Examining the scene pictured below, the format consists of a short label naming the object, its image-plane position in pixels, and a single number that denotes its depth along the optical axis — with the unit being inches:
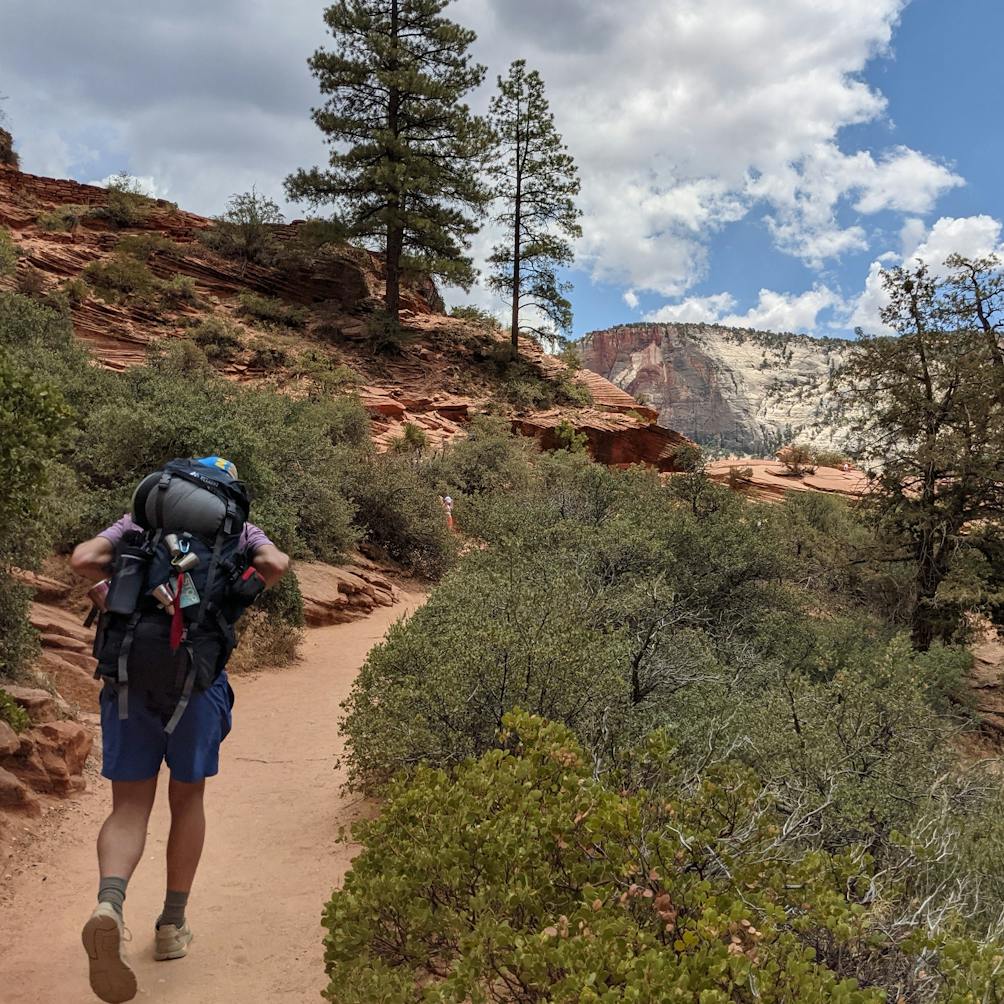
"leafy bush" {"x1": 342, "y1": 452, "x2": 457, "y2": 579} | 534.9
